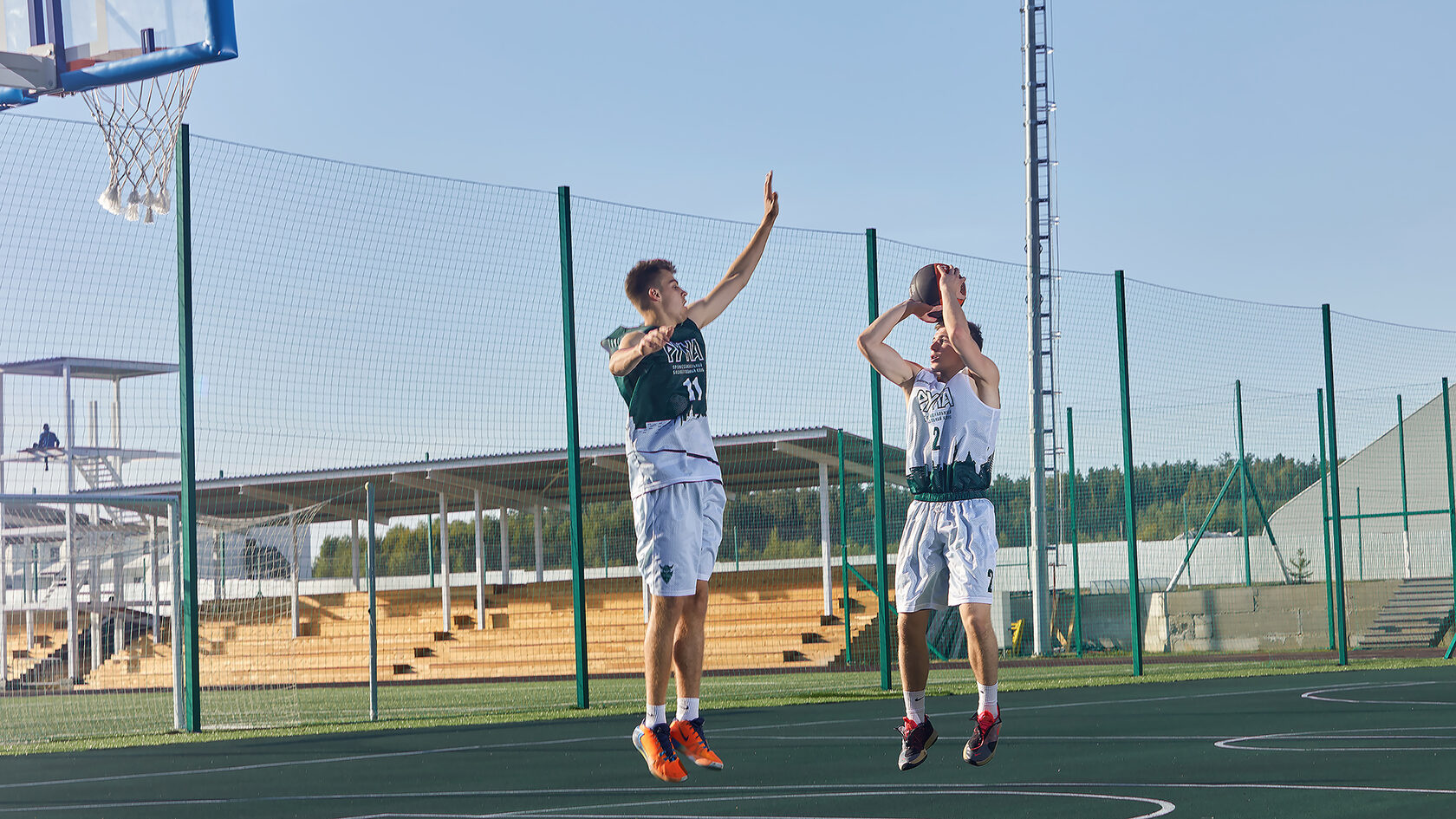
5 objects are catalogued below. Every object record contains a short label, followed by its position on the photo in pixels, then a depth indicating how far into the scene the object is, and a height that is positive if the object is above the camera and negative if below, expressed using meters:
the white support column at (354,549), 27.62 -0.99
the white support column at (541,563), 26.36 -1.30
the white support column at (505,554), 27.33 -1.17
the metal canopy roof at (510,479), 21.72 +0.23
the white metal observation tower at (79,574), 15.97 -1.12
